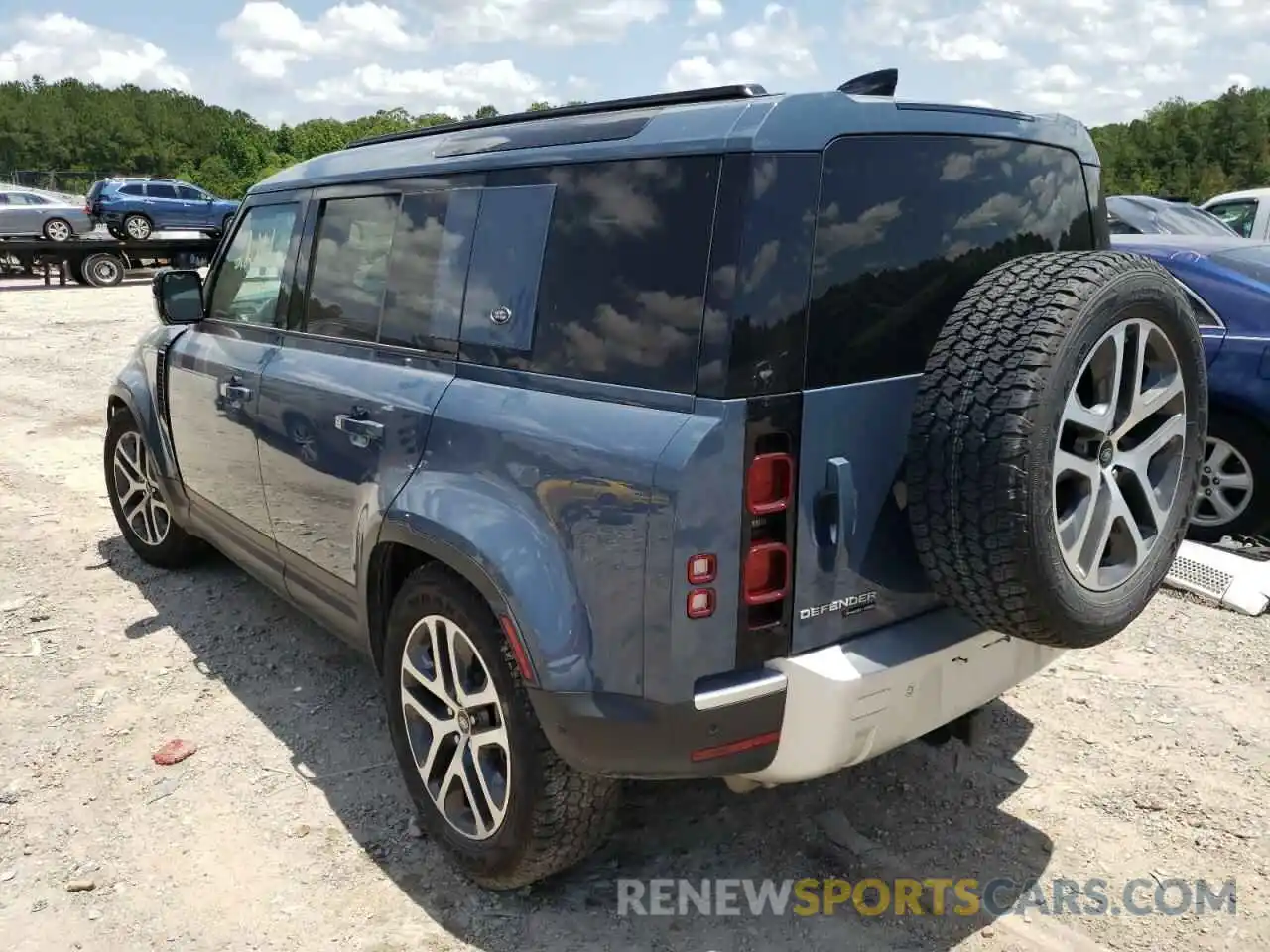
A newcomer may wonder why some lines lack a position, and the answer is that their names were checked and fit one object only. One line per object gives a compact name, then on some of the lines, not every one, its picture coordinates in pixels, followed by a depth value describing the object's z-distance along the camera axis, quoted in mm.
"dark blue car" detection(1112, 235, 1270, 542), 5137
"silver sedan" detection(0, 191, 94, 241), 23250
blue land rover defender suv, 2191
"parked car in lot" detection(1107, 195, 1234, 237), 8992
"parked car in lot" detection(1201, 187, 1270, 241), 10867
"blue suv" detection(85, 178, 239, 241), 24938
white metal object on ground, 4668
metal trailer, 19391
